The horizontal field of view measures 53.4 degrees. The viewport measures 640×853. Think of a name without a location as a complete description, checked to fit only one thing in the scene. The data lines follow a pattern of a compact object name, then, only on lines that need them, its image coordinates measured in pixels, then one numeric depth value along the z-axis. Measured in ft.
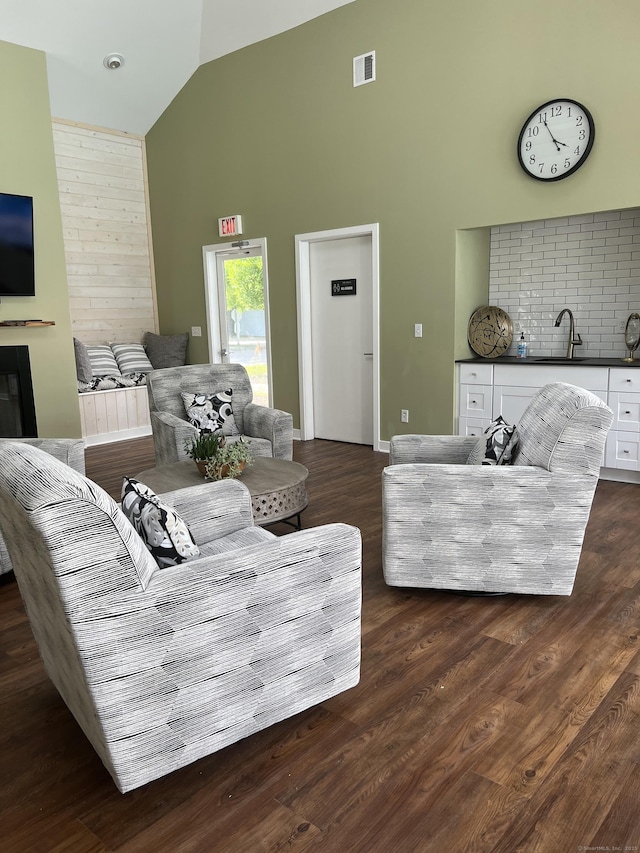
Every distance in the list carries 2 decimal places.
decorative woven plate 17.48
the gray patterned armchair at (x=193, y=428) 14.17
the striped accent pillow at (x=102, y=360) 22.71
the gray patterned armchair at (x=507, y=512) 8.78
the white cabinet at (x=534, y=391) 14.75
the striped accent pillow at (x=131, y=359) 23.65
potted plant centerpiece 10.89
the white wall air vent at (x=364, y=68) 17.80
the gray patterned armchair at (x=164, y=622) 4.98
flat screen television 16.89
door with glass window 22.27
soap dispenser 17.53
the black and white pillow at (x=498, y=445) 9.80
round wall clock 14.52
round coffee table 10.85
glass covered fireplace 17.42
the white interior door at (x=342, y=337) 19.67
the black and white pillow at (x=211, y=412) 14.74
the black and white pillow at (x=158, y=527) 6.20
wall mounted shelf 16.88
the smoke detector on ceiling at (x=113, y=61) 20.20
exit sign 21.80
